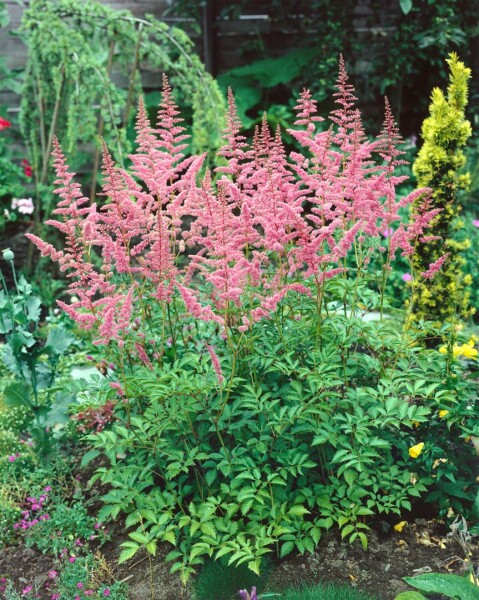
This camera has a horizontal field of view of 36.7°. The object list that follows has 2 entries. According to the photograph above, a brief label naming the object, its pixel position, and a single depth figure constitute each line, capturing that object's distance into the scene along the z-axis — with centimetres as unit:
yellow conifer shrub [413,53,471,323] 444
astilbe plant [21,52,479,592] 274
